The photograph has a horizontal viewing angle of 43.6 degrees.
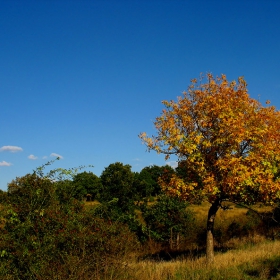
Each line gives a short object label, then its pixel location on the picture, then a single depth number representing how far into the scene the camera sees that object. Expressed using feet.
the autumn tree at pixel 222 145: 46.44
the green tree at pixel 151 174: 251.85
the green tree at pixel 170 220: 90.31
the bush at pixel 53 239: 27.17
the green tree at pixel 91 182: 217.34
